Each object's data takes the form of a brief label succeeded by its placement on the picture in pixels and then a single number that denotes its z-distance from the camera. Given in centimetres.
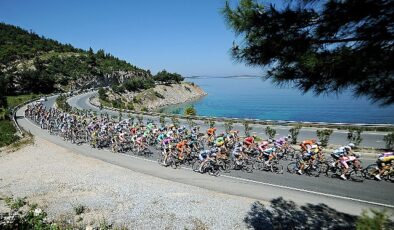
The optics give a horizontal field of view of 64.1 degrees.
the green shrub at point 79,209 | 1248
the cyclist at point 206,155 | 1625
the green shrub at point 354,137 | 2023
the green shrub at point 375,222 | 317
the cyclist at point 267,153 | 1614
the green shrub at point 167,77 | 11438
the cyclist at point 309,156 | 1526
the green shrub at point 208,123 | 3001
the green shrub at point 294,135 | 2273
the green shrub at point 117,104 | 7188
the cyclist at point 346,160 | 1415
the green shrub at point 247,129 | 2618
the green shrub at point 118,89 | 8750
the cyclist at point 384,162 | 1346
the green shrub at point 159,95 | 9481
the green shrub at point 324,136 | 2094
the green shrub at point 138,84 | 9069
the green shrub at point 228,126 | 2857
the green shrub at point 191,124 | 3188
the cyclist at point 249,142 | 1820
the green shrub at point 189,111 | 5006
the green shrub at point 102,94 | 7806
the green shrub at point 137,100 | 8566
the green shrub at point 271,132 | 2428
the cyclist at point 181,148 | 1785
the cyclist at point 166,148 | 1817
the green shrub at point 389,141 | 1884
